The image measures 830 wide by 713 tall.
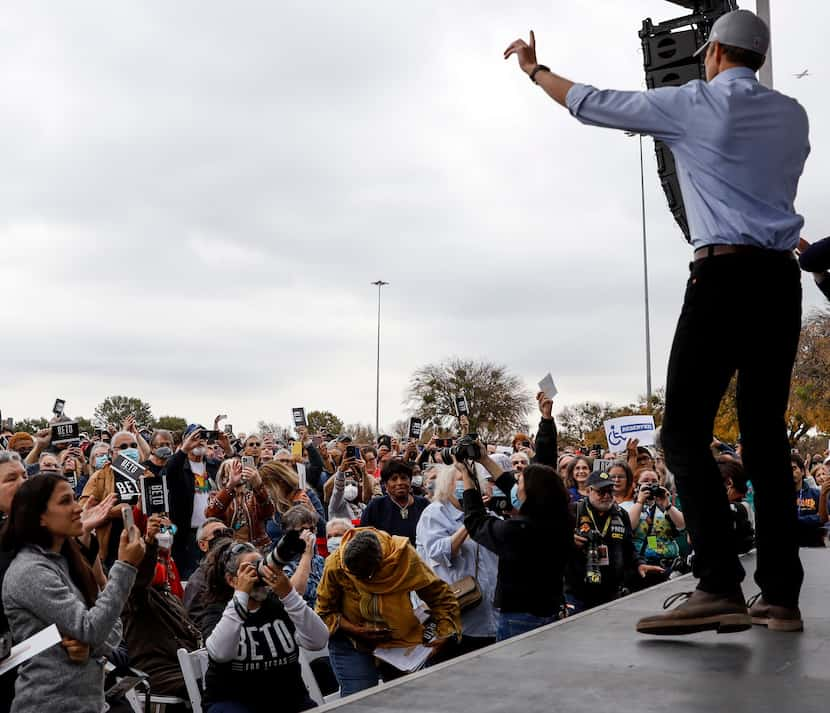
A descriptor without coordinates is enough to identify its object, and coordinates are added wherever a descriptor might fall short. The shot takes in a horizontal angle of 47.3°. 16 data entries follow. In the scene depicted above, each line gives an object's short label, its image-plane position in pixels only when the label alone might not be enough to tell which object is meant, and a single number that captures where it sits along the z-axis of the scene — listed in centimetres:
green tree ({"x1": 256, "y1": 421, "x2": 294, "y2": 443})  6943
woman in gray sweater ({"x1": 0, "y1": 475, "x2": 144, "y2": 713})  378
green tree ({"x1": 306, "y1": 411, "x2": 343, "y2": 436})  7476
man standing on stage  292
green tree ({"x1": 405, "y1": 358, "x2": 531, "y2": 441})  6247
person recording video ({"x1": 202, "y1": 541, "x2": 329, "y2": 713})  489
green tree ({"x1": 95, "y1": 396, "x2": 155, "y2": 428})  8262
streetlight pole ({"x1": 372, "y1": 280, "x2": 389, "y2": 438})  6259
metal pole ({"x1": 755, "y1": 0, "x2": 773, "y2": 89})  517
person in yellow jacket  566
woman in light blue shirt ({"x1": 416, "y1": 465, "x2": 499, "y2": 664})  640
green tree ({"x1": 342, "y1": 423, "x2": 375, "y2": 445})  7706
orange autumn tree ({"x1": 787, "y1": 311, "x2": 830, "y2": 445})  4119
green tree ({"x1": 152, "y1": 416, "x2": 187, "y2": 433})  7612
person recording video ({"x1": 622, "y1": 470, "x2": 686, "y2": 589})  758
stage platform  222
